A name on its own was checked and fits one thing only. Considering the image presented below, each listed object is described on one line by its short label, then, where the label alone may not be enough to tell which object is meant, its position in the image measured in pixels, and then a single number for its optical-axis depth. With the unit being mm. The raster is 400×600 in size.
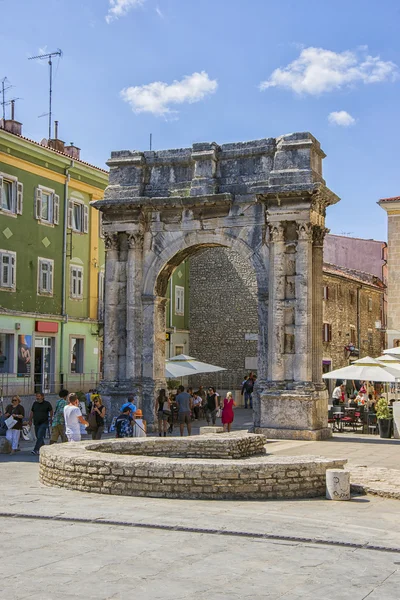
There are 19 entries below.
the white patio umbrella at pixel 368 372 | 24656
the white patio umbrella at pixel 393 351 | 27230
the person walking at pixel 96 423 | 19578
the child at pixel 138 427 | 18781
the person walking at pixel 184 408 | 22469
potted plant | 23625
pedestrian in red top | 22672
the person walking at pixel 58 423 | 18547
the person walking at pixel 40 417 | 19172
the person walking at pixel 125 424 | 18562
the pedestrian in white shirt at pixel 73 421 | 16312
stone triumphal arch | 22188
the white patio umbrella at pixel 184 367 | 28797
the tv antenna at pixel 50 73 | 35312
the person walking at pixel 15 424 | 19516
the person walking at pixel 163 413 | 22641
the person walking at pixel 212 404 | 28172
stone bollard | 12586
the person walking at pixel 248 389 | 36438
